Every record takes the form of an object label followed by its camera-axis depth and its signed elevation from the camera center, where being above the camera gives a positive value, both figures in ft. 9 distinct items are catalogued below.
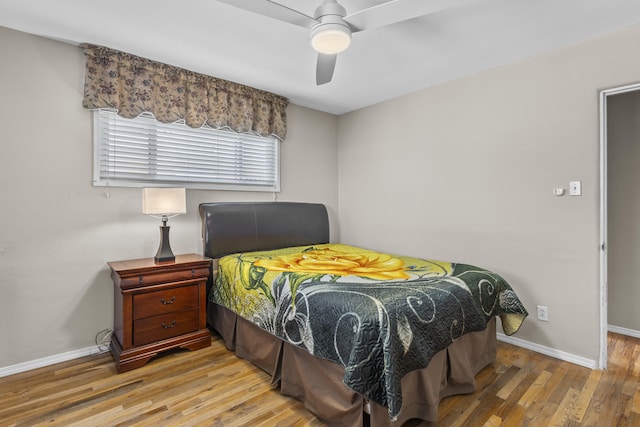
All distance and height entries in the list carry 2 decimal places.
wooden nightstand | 7.74 -2.47
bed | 5.04 -2.16
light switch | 8.05 +0.69
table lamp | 8.38 +0.25
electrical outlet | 8.68 -2.73
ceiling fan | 5.37 +3.61
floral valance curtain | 8.47 +3.74
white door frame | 7.78 -0.43
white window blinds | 8.87 +1.92
